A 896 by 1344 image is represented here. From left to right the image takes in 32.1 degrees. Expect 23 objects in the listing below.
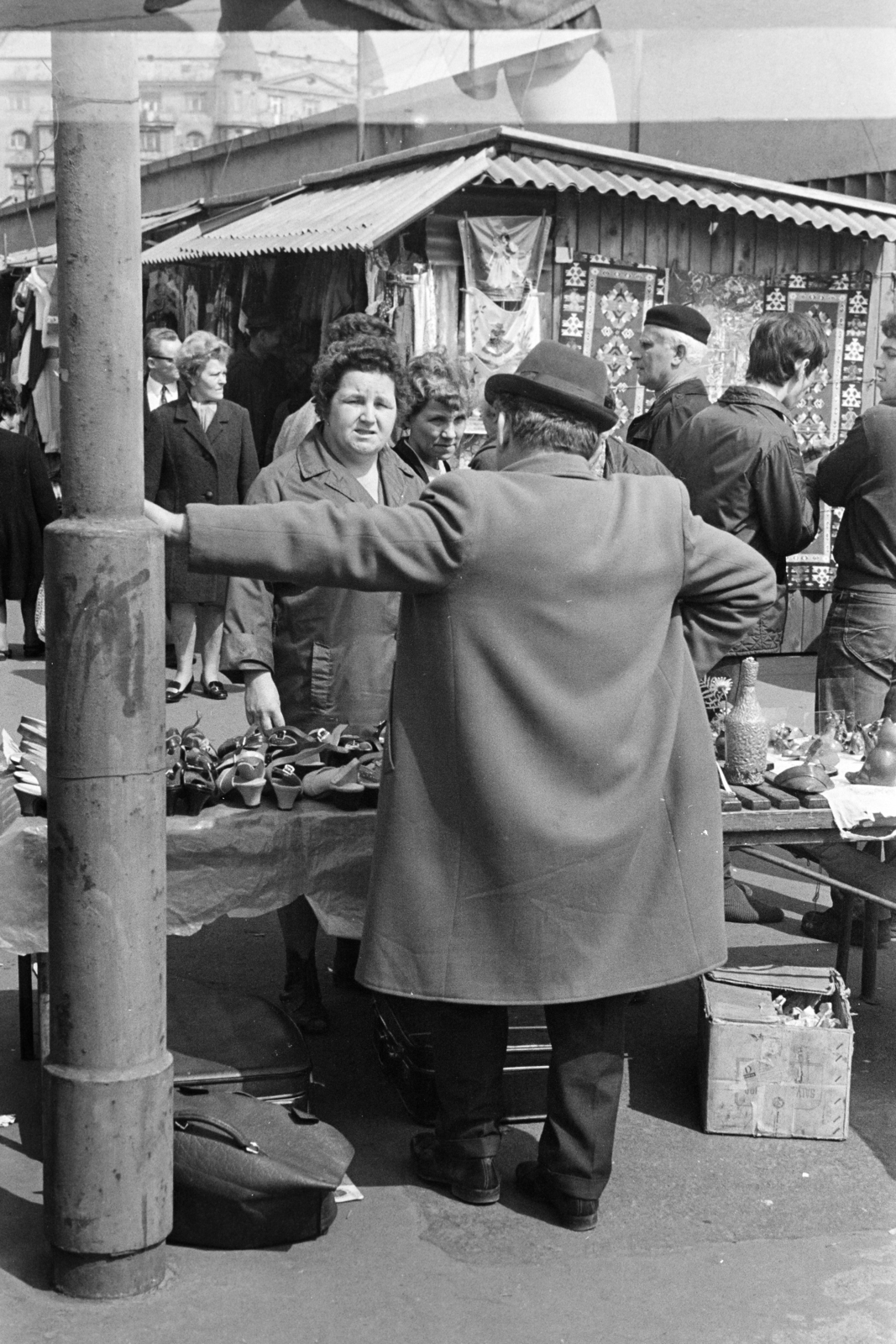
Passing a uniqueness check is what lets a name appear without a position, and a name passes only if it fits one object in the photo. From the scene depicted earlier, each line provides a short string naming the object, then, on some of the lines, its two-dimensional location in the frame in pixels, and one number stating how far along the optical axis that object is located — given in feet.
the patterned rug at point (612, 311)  31.73
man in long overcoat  10.30
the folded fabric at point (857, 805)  12.71
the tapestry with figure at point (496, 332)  30.14
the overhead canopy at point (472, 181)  28.60
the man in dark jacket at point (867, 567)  17.58
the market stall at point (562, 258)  29.81
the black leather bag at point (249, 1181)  10.51
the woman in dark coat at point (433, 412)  16.94
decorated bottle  13.25
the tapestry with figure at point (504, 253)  30.04
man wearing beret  18.81
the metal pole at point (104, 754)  9.27
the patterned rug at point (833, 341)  33.58
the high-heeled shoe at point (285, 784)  12.03
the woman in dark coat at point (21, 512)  31.99
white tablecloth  11.78
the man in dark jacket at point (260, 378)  34.71
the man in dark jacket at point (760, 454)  16.84
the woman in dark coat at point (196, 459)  28.68
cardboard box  12.57
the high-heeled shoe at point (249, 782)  11.99
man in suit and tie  30.86
